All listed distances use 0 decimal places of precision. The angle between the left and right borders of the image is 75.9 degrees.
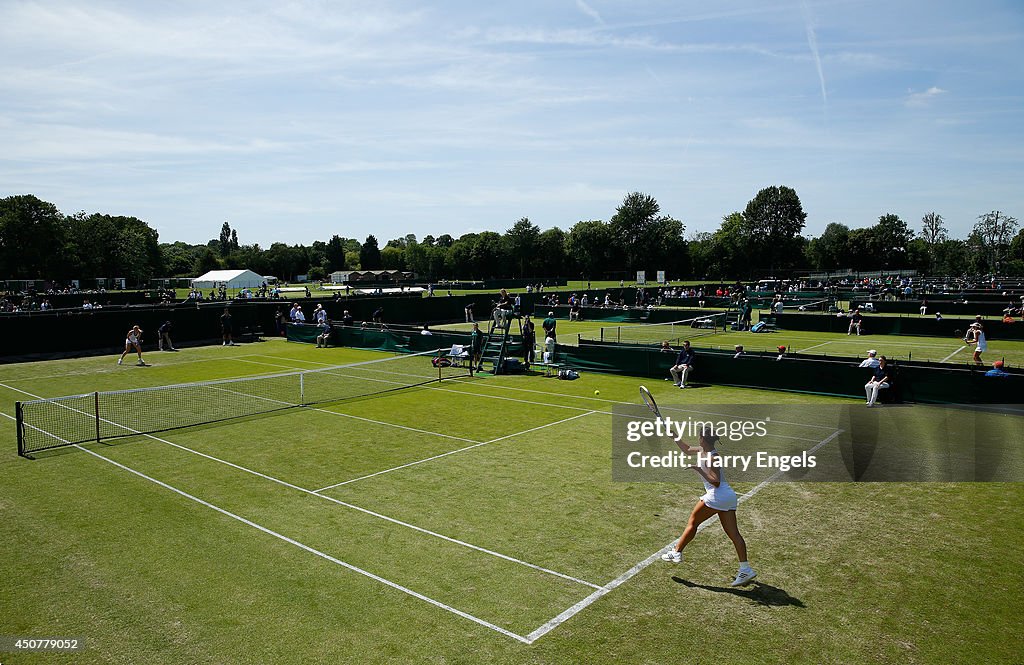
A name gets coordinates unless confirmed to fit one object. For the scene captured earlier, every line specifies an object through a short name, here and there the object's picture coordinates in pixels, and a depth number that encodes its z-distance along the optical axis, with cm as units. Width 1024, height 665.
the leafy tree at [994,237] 12638
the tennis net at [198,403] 1720
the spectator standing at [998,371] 1899
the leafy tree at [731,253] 11850
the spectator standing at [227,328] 3691
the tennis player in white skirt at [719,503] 855
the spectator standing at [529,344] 2758
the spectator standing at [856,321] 3988
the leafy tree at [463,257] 13088
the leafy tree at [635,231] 12231
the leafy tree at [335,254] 17675
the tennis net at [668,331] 3816
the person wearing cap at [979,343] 2662
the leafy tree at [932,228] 13338
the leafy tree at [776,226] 11775
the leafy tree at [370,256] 17350
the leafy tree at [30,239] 8688
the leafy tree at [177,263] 14262
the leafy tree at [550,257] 12962
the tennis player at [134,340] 3003
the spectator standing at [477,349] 2739
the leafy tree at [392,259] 18588
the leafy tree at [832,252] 11981
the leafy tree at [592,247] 12338
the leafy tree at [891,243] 11444
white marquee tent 9438
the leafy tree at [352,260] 18612
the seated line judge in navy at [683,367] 2367
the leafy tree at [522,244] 13012
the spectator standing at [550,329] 2828
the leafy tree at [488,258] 12921
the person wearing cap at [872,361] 2073
